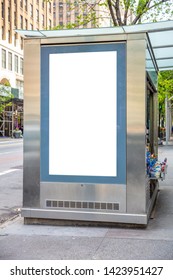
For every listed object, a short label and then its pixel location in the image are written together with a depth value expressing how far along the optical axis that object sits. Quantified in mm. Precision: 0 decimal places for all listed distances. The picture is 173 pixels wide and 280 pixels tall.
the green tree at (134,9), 15273
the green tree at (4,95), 46106
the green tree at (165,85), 25625
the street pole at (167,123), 31906
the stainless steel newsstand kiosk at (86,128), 5746
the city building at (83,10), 16281
